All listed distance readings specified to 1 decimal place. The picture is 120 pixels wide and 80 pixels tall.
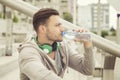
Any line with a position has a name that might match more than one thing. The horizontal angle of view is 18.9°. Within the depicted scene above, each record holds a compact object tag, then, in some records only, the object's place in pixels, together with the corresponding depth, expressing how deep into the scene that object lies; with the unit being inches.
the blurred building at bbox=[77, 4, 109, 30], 3172.2
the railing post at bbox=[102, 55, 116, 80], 81.7
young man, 67.0
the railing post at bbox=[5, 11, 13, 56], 357.6
